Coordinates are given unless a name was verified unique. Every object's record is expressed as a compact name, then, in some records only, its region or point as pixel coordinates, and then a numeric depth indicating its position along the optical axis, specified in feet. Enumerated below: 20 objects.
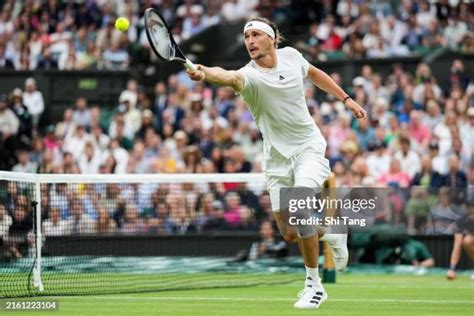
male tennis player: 39.99
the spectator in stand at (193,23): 99.19
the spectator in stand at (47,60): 94.56
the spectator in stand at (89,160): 79.97
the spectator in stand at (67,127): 84.53
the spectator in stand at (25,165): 81.05
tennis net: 50.14
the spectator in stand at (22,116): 87.21
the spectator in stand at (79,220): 55.21
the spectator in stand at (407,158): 72.54
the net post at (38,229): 48.69
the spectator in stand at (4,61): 95.61
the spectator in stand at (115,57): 94.32
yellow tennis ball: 40.06
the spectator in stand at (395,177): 70.79
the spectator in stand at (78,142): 81.92
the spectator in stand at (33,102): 89.10
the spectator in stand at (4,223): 49.90
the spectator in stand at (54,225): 52.11
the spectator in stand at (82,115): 86.58
